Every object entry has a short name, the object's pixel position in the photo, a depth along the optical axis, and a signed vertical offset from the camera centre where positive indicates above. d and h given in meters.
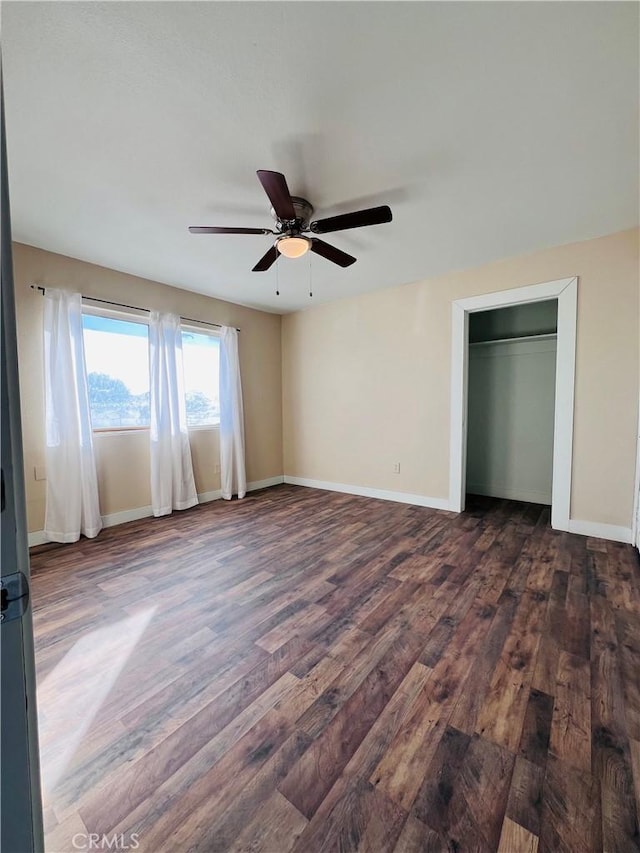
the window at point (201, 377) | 4.23 +0.37
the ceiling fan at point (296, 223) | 1.79 +1.10
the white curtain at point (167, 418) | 3.73 -0.14
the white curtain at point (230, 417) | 4.44 -0.15
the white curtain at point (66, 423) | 3.04 -0.15
